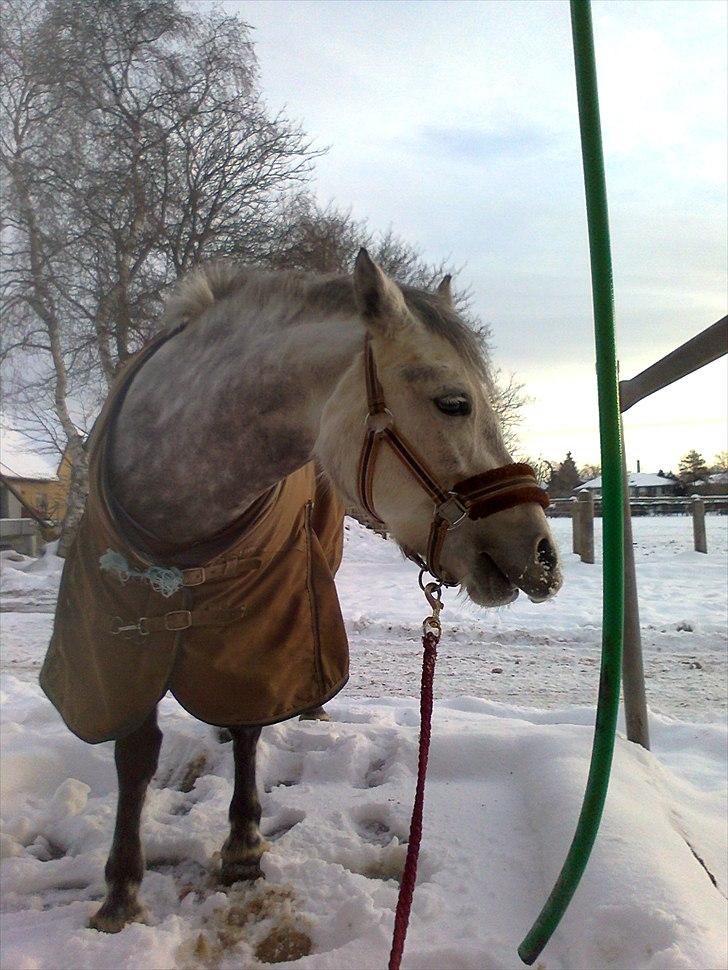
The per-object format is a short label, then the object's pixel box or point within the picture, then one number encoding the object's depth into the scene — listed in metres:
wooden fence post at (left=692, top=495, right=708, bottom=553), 9.95
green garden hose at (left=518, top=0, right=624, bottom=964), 1.13
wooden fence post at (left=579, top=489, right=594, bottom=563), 9.61
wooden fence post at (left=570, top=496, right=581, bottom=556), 9.77
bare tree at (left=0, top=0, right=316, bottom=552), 11.03
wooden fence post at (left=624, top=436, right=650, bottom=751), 2.50
